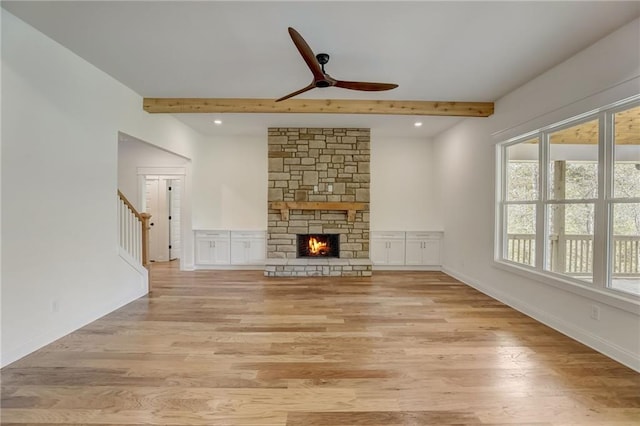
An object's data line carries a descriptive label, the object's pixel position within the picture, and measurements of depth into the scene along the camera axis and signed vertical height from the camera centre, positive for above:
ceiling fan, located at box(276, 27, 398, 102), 2.25 +1.28
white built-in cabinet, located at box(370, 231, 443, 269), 6.05 -0.77
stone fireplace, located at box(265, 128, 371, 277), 5.80 +0.43
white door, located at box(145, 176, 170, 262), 7.00 -0.23
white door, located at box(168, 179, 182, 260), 7.13 -0.15
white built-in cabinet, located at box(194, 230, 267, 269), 6.02 -0.77
